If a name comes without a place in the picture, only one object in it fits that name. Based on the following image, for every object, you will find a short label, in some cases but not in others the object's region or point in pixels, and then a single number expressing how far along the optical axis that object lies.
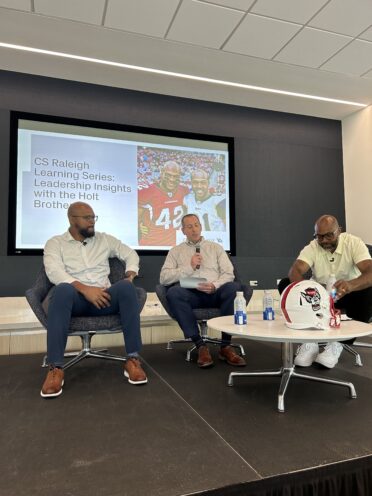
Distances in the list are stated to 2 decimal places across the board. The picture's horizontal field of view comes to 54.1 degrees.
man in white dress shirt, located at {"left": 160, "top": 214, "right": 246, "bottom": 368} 2.34
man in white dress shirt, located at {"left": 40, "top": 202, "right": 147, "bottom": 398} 1.86
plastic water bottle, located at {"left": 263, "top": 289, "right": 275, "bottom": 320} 1.96
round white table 1.46
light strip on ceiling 3.37
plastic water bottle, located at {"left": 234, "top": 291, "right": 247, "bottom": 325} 1.81
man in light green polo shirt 2.36
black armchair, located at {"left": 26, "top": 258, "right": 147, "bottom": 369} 2.05
